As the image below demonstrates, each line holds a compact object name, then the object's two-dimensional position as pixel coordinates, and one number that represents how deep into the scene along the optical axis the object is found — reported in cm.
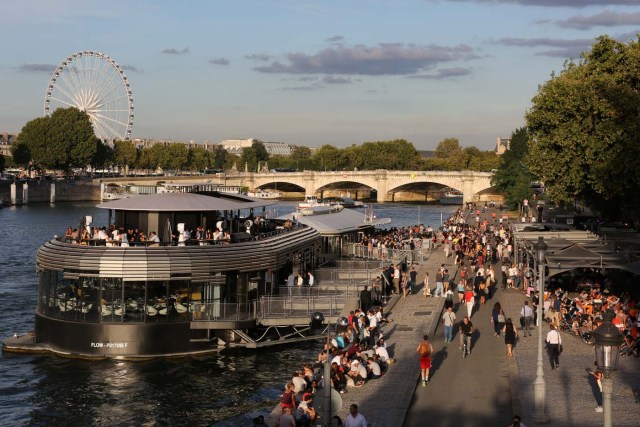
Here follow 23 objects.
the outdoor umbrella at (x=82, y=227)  3650
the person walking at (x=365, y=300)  3522
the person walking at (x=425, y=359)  2531
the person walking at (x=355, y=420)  1933
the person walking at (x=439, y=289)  4059
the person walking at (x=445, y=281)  4103
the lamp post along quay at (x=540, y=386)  2195
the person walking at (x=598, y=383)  2312
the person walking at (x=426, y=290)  4088
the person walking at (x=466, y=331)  2917
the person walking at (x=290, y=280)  3894
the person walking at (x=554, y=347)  2753
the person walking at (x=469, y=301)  3488
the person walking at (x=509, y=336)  2856
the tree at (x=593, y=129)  4709
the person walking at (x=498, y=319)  3197
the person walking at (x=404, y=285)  4156
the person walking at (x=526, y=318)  3253
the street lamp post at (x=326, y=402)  1903
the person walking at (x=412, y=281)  4314
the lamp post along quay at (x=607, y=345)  1559
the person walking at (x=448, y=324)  3072
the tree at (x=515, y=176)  10462
